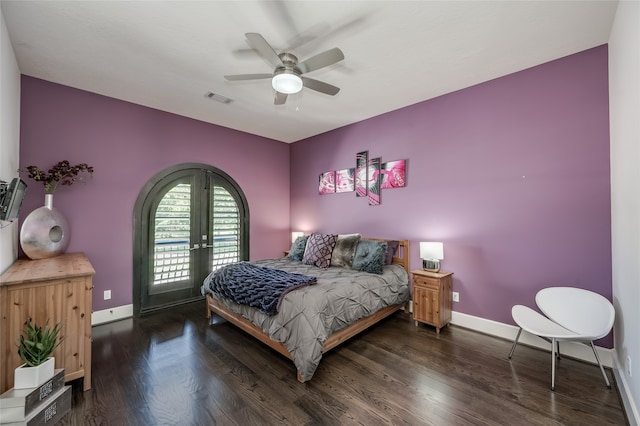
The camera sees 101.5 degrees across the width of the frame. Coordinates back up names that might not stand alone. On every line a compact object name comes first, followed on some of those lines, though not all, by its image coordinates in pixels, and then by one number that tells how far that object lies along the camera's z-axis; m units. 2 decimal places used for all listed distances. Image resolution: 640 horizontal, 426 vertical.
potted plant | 1.72
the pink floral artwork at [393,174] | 3.89
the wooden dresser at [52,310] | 1.83
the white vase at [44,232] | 2.62
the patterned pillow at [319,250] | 3.76
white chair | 2.04
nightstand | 3.11
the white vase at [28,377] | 1.71
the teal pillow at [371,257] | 3.44
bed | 2.26
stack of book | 1.57
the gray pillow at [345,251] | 3.69
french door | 3.81
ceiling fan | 2.02
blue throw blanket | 2.50
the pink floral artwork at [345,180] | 4.56
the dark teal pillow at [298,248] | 4.19
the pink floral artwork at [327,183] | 4.84
